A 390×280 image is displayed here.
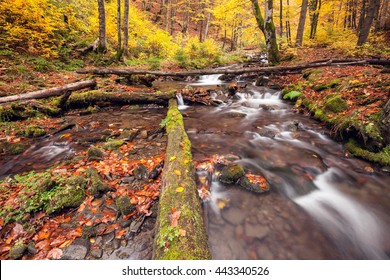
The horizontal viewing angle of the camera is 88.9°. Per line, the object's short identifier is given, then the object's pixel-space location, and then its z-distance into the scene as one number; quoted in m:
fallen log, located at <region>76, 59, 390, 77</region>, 9.55
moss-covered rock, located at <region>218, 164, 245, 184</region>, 3.67
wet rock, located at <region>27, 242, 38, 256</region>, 2.36
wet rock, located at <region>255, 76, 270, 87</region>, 10.81
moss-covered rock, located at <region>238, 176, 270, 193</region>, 3.54
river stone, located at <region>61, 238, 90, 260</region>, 2.35
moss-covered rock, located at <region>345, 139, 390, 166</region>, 4.06
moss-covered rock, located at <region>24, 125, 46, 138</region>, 5.41
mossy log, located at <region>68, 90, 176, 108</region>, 7.31
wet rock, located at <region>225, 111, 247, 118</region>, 7.34
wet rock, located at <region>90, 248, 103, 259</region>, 2.39
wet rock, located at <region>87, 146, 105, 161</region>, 4.07
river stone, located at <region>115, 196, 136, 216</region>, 2.89
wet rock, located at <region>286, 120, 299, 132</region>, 5.98
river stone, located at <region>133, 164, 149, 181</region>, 3.60
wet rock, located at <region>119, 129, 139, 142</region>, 5.07
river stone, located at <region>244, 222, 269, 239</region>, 2.79
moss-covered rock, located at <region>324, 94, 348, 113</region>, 5.55
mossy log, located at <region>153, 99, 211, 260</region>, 1.93
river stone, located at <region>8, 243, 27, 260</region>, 2.30
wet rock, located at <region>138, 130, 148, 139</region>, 5.24
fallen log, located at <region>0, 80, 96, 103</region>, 5.86
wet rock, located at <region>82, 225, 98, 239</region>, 2.59
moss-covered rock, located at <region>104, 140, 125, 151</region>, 4.56
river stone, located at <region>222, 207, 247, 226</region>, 3.01
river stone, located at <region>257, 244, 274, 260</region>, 2.54
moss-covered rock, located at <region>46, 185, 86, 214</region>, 2.88
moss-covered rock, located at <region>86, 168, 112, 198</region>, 3.18
